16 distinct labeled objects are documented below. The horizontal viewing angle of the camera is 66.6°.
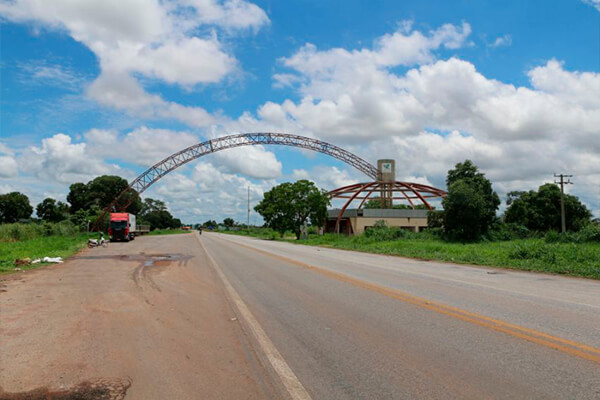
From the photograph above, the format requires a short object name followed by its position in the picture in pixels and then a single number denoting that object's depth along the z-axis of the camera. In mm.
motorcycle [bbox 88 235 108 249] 37594
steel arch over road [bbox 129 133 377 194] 56781
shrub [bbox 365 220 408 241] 46344
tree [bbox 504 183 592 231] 63844
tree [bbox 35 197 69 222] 104662
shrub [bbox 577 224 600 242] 29719
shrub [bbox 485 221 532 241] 49000
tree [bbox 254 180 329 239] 70750
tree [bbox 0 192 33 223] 102062
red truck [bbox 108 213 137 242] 51844
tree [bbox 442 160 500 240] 47469
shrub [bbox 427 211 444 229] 51462
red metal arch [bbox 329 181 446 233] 71375
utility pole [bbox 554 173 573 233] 52931
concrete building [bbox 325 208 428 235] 68562
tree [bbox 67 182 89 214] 107106
